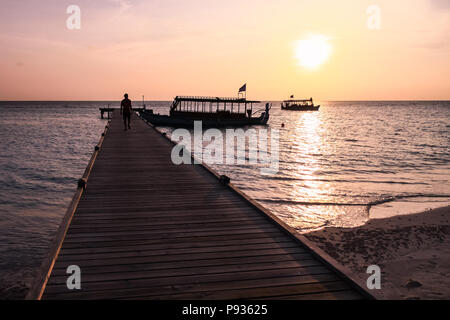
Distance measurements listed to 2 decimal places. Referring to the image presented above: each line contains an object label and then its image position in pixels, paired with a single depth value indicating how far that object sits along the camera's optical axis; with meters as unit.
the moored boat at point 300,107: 107.94
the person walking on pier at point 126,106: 17.36
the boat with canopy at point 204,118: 41.47
